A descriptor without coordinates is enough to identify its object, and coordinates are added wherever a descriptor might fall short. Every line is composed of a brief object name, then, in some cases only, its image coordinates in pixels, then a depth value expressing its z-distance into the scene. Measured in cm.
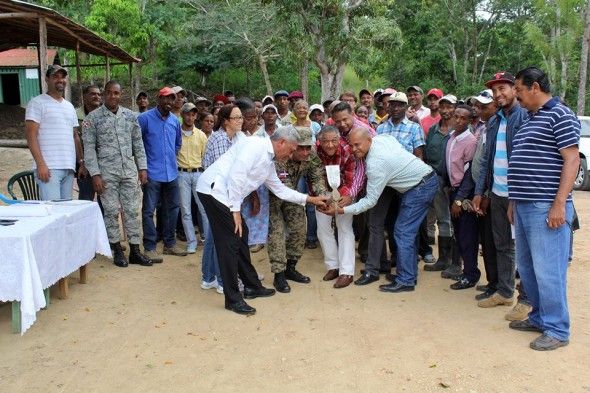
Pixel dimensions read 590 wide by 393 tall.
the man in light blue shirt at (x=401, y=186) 478
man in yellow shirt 633
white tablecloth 378
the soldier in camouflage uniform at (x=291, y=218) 507
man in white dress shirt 433
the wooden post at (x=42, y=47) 726
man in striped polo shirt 352
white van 1166
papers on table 447
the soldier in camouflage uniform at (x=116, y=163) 559
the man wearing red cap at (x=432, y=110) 686
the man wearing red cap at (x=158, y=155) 602
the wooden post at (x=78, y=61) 1015
